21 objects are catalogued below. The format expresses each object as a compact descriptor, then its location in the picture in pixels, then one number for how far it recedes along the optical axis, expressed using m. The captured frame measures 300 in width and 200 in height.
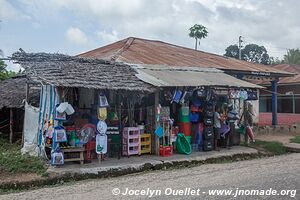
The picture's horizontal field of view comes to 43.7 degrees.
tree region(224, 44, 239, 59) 51.23
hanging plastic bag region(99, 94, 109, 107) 10.19
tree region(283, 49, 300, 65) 51.62
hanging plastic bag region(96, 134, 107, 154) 10.09
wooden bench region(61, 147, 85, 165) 9.71
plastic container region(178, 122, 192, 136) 12.24
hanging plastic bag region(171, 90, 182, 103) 11.45
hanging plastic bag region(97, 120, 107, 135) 10.09
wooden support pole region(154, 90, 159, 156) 11.25
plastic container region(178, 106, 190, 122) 12.18
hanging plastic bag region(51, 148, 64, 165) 9.24
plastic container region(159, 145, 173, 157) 11.15
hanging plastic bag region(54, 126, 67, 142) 9.37
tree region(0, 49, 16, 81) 21.73
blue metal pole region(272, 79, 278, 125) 18.11
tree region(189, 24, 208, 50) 43.34
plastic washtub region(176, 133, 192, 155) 11.81
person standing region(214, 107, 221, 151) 12.68
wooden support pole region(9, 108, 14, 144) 13.66
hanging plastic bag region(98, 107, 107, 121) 10.14
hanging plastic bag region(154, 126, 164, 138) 11.12
